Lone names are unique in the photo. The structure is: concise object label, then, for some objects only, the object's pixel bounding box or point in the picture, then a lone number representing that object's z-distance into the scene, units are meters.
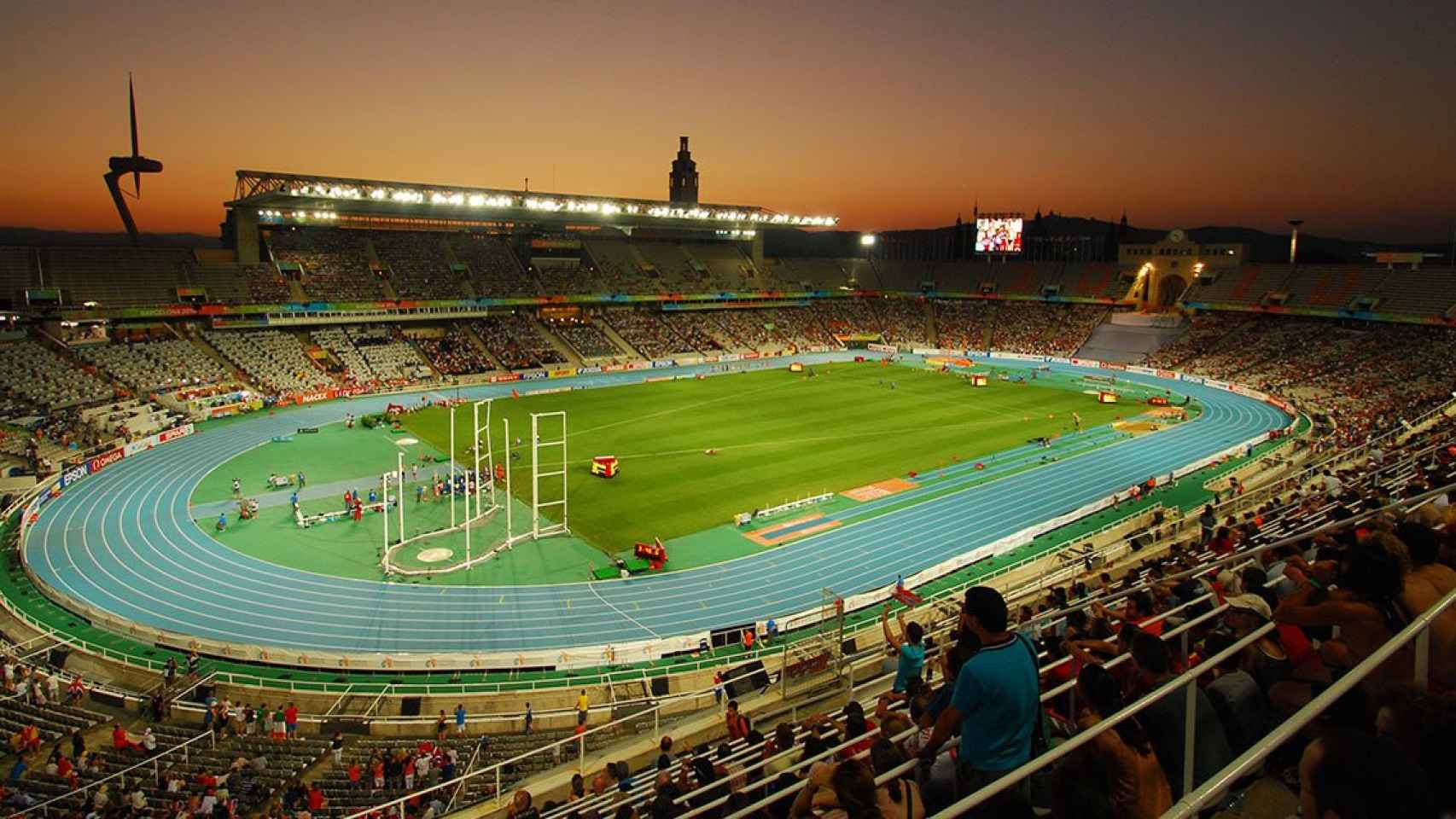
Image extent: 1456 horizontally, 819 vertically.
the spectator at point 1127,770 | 4.06
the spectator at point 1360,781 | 2.88
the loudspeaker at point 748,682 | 17.39
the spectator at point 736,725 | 10.31
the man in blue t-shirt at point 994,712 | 4.60
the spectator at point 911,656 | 8.80
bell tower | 144.75
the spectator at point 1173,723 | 4.50
